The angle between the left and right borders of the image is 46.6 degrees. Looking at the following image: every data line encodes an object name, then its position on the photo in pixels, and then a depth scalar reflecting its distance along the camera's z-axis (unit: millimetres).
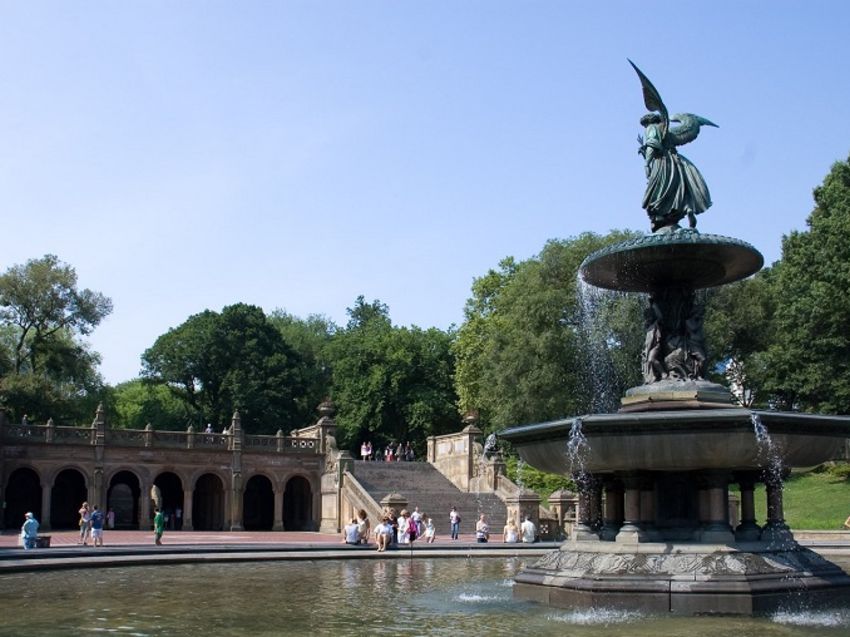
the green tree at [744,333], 48938
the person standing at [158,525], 28969
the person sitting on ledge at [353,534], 29000
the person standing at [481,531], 31688
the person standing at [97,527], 28578
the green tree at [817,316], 44375
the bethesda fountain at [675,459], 12703
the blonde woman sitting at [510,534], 32312
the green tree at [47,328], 57656
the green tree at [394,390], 68312
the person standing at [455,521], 35438
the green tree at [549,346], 46831
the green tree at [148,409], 75188
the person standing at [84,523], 30630
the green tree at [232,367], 68188
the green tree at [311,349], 76438
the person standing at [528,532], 32594
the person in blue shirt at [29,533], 25812
